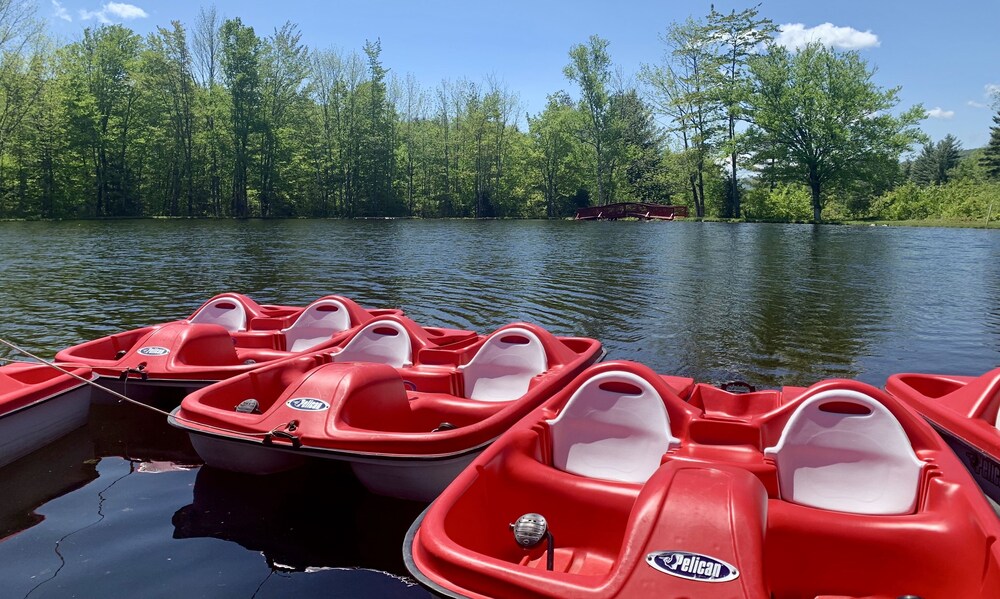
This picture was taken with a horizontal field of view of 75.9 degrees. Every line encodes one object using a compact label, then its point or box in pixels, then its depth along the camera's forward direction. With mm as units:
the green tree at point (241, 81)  56000
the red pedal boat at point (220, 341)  6891
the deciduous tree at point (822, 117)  46750
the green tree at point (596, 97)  62156
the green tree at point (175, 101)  55312
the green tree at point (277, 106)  59156
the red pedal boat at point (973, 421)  4945
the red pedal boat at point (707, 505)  2854
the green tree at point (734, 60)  52312
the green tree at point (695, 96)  55312
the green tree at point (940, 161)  70188
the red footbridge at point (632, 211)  57531
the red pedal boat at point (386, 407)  4859
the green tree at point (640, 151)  64375
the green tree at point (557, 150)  67500
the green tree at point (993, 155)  62531
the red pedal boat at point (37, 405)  5836
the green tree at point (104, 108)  51562
